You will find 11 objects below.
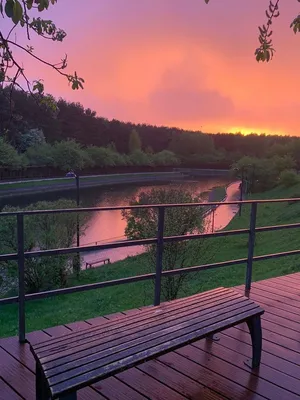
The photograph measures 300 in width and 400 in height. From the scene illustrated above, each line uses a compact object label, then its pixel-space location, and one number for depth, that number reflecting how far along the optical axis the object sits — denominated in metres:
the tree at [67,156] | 60.88
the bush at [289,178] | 44.93
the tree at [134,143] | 89.81
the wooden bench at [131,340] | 1.69
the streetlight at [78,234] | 14.85
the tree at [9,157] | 46.66
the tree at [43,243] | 13.38
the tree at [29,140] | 59.75
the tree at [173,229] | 8.77
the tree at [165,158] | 89.12
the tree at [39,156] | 58.56
